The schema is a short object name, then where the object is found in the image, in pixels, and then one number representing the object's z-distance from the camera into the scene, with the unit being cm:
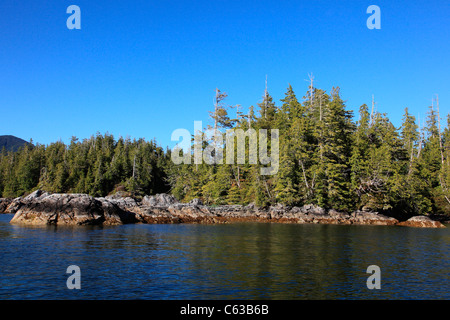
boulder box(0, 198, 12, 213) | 8344
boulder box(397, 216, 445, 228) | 5027
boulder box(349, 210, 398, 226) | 5400
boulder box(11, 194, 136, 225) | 4419
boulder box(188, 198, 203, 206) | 6289
